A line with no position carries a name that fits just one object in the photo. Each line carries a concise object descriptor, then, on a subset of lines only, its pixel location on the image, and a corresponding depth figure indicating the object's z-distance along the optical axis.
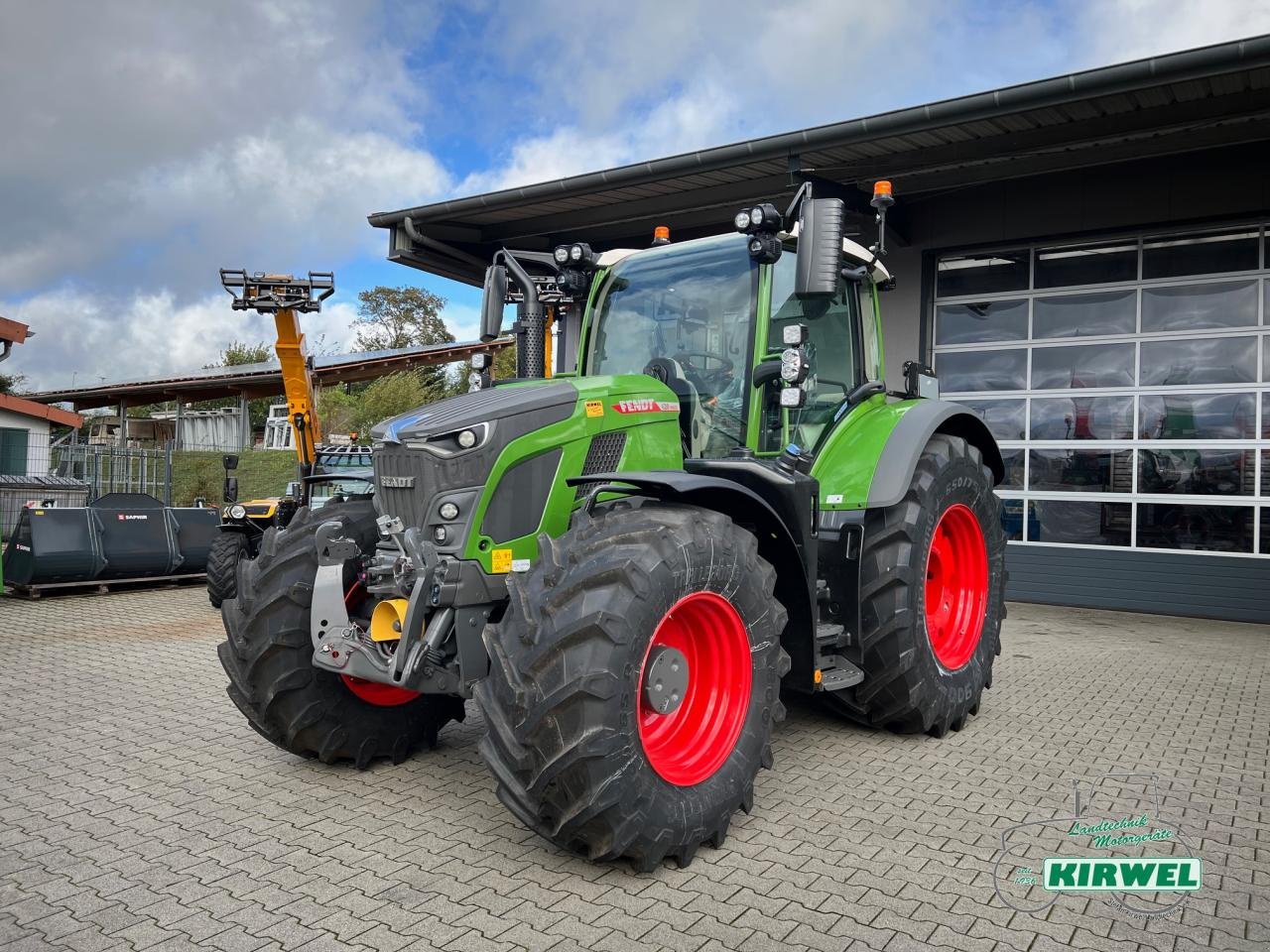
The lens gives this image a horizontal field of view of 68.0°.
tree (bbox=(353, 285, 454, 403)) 45.44
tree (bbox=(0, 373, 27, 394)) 42.27
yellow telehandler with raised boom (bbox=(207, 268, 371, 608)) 9.69
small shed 16.69
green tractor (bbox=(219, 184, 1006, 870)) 3.06
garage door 9.41
